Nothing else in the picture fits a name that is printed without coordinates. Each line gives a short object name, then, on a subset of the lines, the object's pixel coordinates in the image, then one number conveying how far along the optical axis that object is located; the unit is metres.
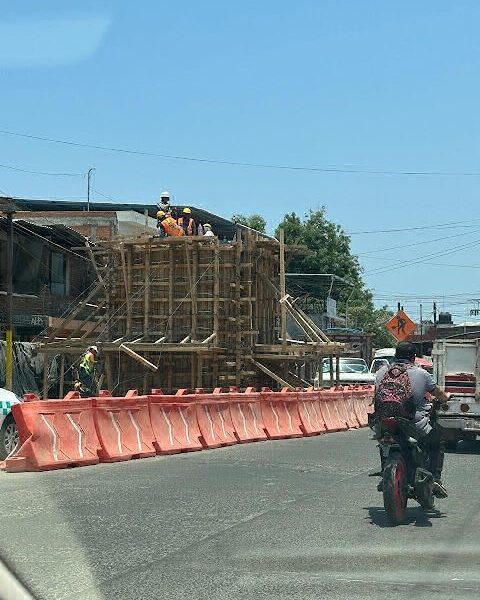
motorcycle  9.78
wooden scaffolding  27.53
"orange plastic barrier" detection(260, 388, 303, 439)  21.23
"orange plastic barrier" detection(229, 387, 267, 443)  19.83
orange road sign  30.05
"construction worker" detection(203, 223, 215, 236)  28.66
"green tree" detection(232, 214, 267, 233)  71.69
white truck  17.88
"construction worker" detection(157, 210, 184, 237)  28.16
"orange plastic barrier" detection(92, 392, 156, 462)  15.30
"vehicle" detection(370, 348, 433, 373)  42.28
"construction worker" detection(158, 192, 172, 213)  28.88
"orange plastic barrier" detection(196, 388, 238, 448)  18.48
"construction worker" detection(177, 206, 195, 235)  28.88
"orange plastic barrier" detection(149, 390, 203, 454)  16.92
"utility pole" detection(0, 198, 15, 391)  23.61
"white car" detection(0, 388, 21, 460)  15.11
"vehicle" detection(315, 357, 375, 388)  39.19
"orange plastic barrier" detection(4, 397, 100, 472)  13.77
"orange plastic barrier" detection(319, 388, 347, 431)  24.42
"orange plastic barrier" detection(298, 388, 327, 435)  22.83
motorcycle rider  10.15
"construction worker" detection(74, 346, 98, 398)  21.98
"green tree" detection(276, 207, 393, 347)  69.06
